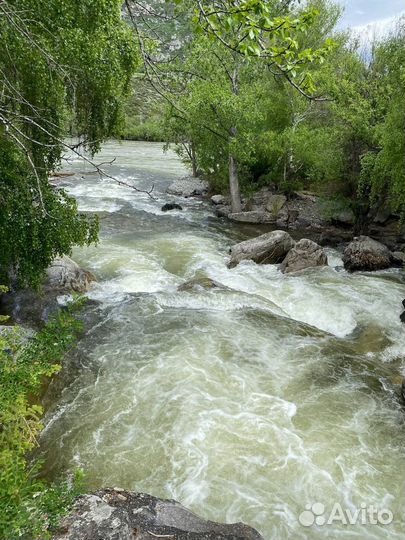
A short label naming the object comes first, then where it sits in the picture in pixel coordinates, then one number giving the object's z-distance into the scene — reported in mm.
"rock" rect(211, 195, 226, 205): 26469
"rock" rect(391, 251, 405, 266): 15953
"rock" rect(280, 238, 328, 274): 14891
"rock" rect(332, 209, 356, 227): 20516
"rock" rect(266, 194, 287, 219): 22938
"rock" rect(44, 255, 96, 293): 11562
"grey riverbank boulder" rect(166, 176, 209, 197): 28750
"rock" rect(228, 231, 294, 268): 15680
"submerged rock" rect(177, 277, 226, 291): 12489
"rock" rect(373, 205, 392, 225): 19938
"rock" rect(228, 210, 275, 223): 22516
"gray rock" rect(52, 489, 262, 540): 3455
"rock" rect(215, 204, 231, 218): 23625
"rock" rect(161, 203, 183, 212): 23766
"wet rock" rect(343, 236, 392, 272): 15328
